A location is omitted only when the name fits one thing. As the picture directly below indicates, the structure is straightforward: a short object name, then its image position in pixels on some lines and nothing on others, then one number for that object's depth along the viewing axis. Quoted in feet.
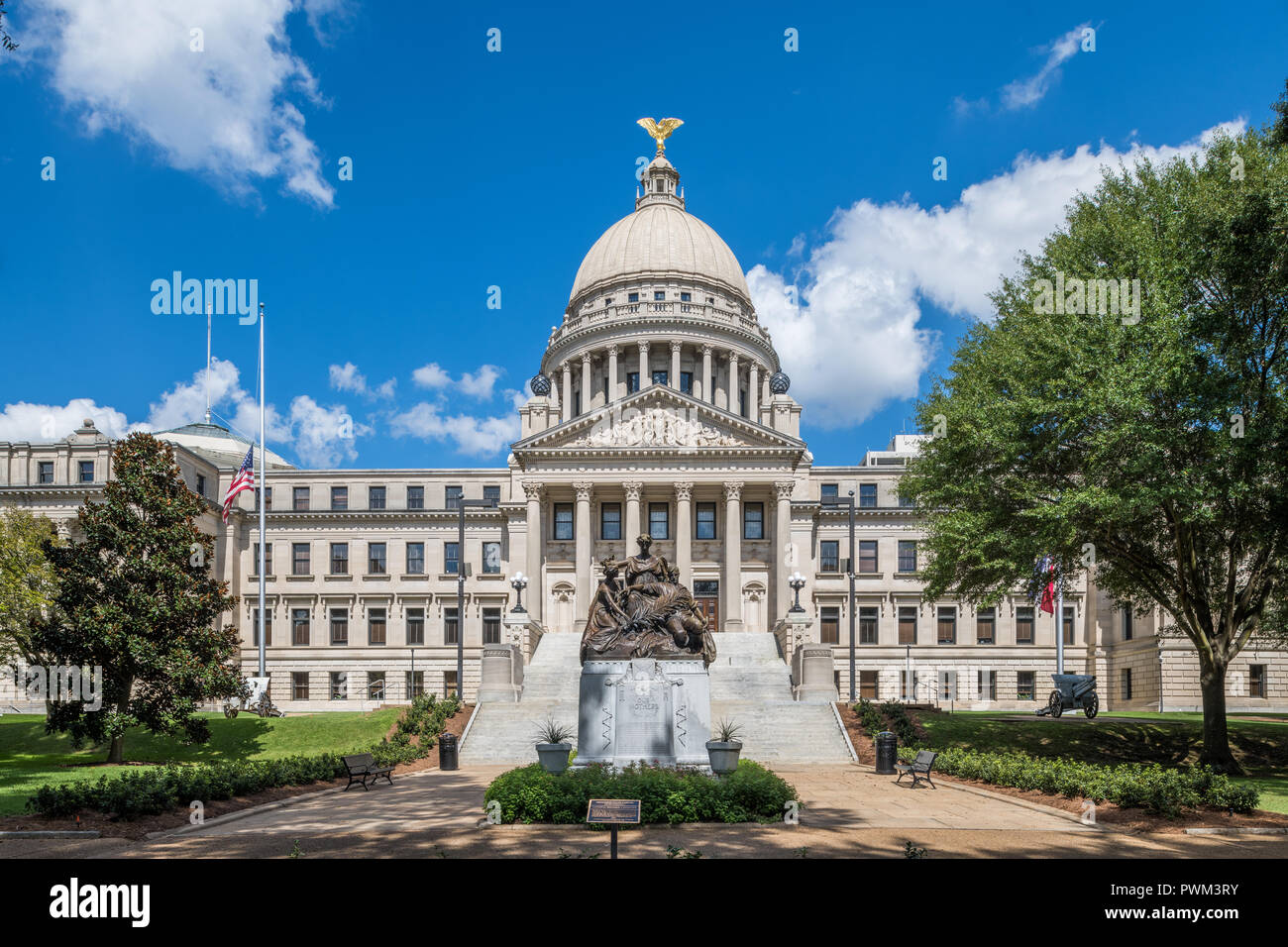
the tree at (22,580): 136.05
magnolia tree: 112.37
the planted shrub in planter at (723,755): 61.21
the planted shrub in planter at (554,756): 63.52
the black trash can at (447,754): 97.55
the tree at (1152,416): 82.94
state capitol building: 190.49
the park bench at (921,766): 76.48
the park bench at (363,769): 78.28
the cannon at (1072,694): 147.84
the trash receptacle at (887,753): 90.12
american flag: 165.89
